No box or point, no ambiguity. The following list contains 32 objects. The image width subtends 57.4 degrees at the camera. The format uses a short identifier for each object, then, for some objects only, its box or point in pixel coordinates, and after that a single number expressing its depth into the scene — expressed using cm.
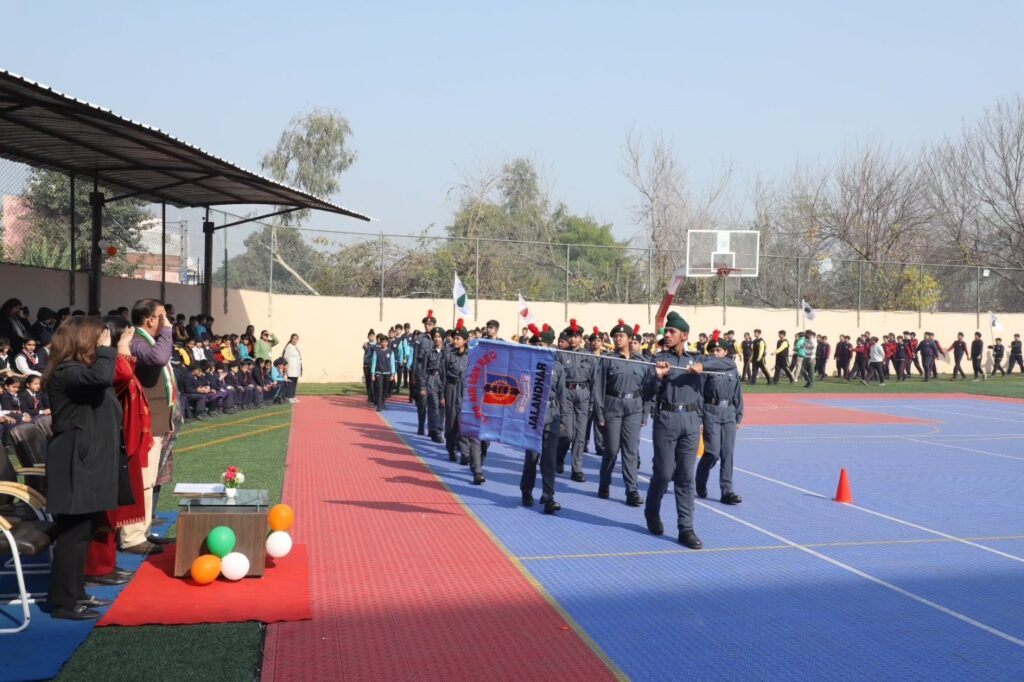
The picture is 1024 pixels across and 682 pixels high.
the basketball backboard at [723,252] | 2861
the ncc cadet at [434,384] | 1616
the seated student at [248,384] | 2114
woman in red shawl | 707
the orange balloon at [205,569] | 700
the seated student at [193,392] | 1812
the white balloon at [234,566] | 710
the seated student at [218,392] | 1943
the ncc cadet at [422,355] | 1691
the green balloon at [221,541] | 715
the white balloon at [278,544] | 768
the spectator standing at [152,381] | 770
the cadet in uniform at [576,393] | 1200
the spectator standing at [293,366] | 2405
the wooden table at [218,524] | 725
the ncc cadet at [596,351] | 1326
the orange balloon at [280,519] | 795
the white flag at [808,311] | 3553
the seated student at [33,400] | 1318
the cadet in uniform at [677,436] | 905
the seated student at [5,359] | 1370
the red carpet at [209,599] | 638
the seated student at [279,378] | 2319
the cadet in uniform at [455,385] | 1404
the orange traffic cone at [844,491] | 1132
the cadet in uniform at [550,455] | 1038
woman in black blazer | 612
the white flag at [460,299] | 2255
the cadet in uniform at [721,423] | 1128
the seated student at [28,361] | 1438
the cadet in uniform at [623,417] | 1118
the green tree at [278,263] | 2856
